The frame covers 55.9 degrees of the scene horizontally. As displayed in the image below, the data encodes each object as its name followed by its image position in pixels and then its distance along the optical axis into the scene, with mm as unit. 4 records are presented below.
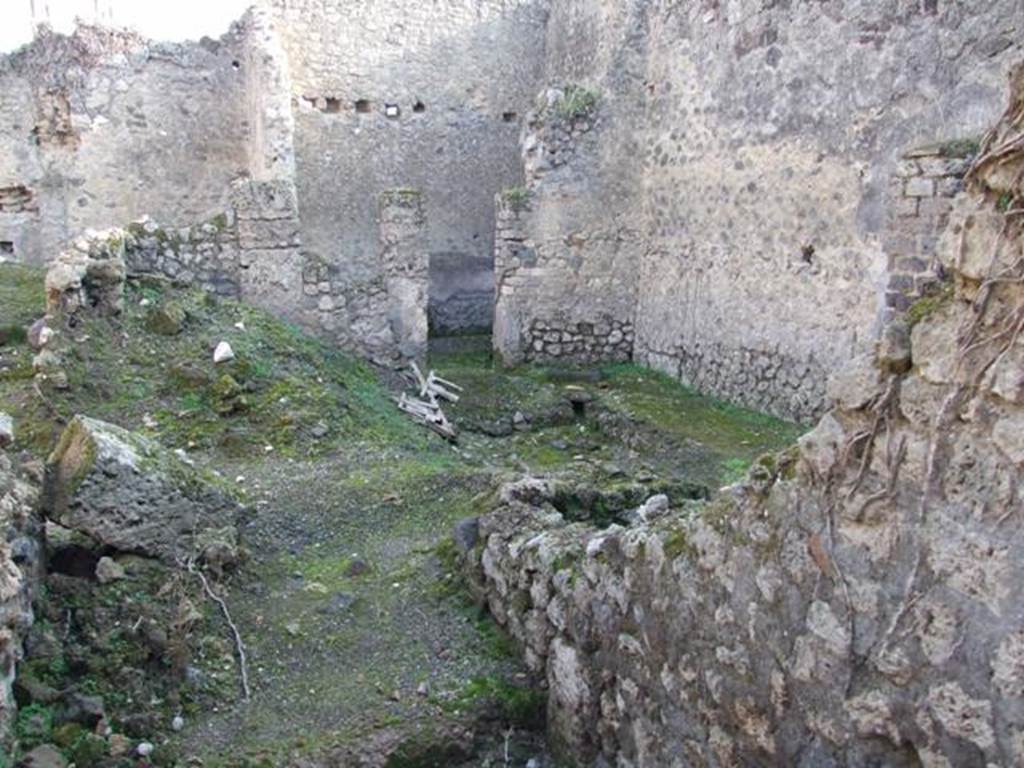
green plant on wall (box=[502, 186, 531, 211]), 10945
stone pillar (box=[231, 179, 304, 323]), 9438
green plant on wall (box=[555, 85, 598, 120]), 10781
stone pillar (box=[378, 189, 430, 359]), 9922
